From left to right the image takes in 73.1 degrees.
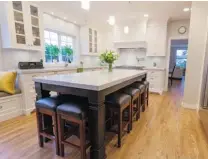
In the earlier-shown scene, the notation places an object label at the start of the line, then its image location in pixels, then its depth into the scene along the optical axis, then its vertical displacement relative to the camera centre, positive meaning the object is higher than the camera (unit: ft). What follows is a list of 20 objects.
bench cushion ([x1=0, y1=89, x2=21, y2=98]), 8.61 -2.06
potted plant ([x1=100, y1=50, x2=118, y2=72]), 9.30 +0.26
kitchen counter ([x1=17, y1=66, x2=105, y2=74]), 9.25 -0.70
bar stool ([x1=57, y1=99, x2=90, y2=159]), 4.81 -1.96
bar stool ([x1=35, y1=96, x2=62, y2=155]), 5.51 -2.44
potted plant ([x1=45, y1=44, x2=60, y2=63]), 13.85 +1.04
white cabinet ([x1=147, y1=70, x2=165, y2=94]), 15.90 -2.13
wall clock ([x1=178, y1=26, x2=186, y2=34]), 16.32 +3.64
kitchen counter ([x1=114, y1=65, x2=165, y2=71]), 15.94 -0.79
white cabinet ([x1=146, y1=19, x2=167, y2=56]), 16.05 +2.59
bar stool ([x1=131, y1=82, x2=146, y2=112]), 8.95 -1.76
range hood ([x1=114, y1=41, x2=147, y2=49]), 17.23 +2.08
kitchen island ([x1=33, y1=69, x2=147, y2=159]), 4.85 -1.17
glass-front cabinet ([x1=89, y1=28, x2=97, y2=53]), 17.67 +2.61
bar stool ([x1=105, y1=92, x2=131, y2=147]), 6.06 -1.85
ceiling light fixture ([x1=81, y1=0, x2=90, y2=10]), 6.57 +2.66
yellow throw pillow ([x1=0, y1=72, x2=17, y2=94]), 8.66 -1.28
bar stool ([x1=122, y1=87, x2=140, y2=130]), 7.34 -1.84
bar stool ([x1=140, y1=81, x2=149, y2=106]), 10.45 -2.30
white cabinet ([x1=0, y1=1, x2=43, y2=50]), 9.16 +2.51
